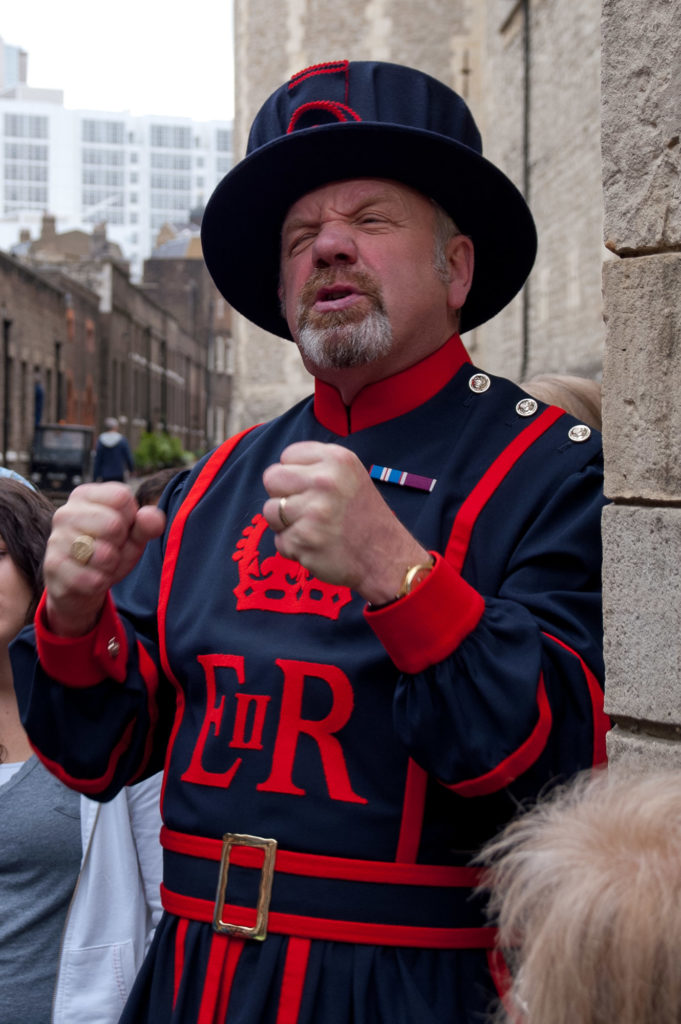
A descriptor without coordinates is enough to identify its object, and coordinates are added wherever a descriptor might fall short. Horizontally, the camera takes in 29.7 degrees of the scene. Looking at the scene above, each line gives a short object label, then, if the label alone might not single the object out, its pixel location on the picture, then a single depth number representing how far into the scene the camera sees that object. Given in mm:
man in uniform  1573
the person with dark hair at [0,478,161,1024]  2621
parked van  27750
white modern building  134250
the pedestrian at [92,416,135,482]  24078
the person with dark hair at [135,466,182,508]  4863
